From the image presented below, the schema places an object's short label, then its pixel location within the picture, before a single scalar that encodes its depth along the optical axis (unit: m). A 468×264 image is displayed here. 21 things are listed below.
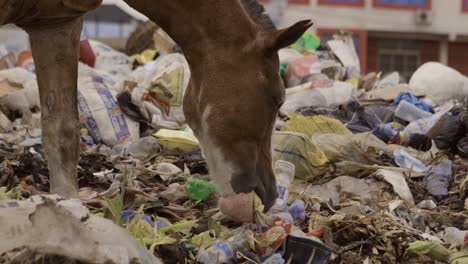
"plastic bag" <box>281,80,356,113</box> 6.34
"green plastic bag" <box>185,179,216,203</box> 3.83
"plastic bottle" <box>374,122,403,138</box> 5.66
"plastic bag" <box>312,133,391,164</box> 4.86
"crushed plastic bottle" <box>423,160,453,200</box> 4.45
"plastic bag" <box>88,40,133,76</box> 7.93
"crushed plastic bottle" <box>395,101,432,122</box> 5.99
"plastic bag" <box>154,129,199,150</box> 5.06
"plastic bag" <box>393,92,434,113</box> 6.27
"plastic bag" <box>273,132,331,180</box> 4.60
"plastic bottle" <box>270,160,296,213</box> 3.63
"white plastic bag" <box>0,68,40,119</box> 5.98
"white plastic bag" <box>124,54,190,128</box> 5.82
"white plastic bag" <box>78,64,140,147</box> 5.55
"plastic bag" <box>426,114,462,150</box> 5.35
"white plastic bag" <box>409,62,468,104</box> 6.90
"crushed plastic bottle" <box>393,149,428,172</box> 4.89
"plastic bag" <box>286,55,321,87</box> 6.99
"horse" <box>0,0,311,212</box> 3.17
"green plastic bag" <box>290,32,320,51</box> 8.30
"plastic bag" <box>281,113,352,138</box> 5.27
